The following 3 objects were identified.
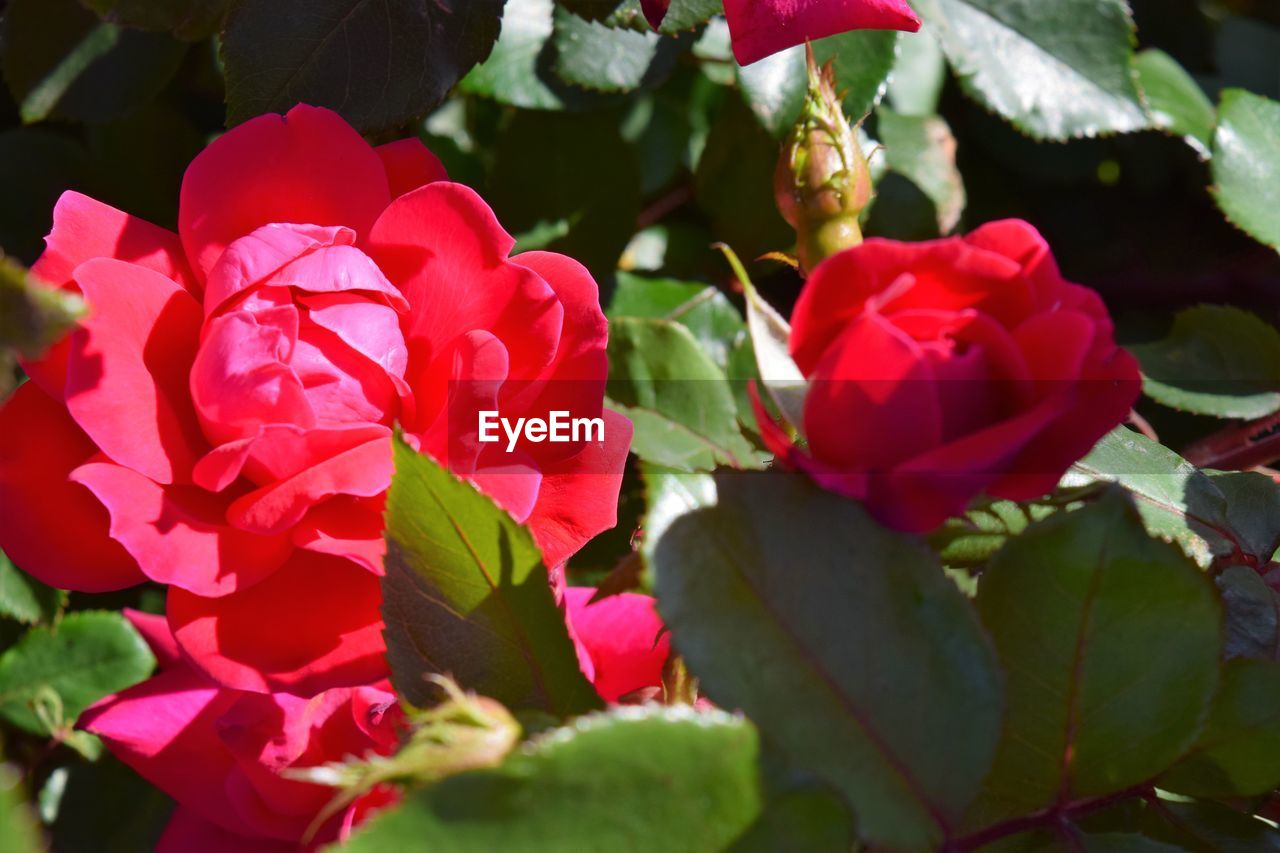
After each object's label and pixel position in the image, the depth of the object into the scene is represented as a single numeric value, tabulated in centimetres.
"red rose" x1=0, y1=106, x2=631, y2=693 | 53
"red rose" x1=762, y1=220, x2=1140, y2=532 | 49
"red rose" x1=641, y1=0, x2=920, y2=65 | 55
